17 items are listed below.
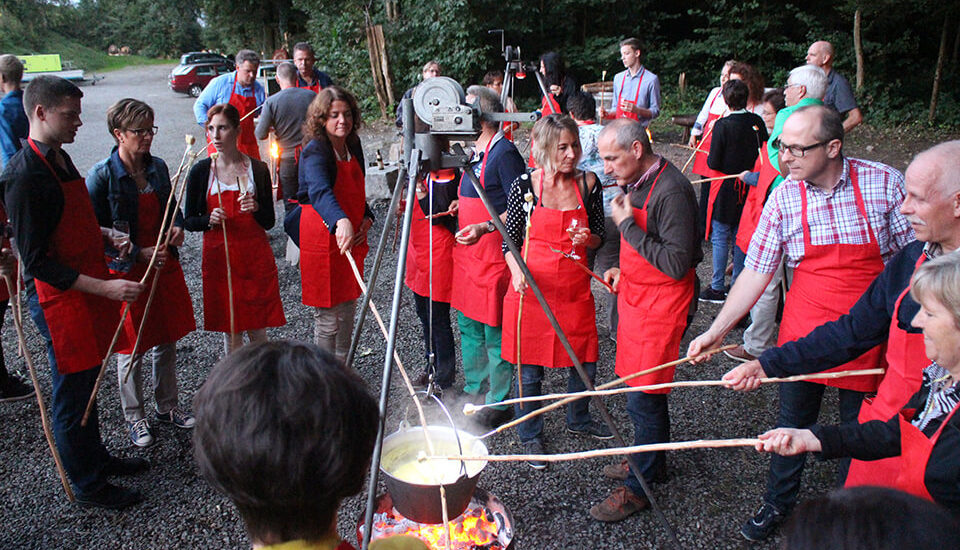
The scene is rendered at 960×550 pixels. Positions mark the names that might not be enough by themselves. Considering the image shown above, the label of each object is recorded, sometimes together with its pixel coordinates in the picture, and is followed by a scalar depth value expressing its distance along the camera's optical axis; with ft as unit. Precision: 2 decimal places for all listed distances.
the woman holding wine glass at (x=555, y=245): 11.22
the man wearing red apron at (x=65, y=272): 9.44
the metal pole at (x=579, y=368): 8.97
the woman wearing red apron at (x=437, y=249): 13.79
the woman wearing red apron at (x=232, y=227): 12.76
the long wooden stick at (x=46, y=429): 10.41
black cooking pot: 7.22
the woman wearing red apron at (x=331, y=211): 12.24
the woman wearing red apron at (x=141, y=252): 11.28
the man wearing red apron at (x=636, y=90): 23.06
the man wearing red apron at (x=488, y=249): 12.46
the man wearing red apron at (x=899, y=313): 7.18
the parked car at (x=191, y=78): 83.56
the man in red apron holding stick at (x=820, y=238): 8.89
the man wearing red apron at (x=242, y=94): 23.00
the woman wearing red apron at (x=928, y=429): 5.85
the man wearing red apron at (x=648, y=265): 9.84
